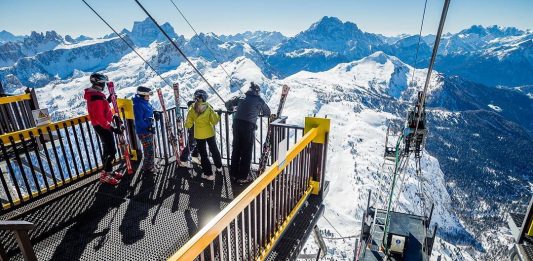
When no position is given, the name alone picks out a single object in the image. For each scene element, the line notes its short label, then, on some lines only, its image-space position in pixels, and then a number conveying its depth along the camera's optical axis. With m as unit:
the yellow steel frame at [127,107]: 8.85
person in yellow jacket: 7.79
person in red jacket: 7.29
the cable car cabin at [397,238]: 10.45
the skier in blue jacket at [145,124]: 8.23
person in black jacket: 7.67
